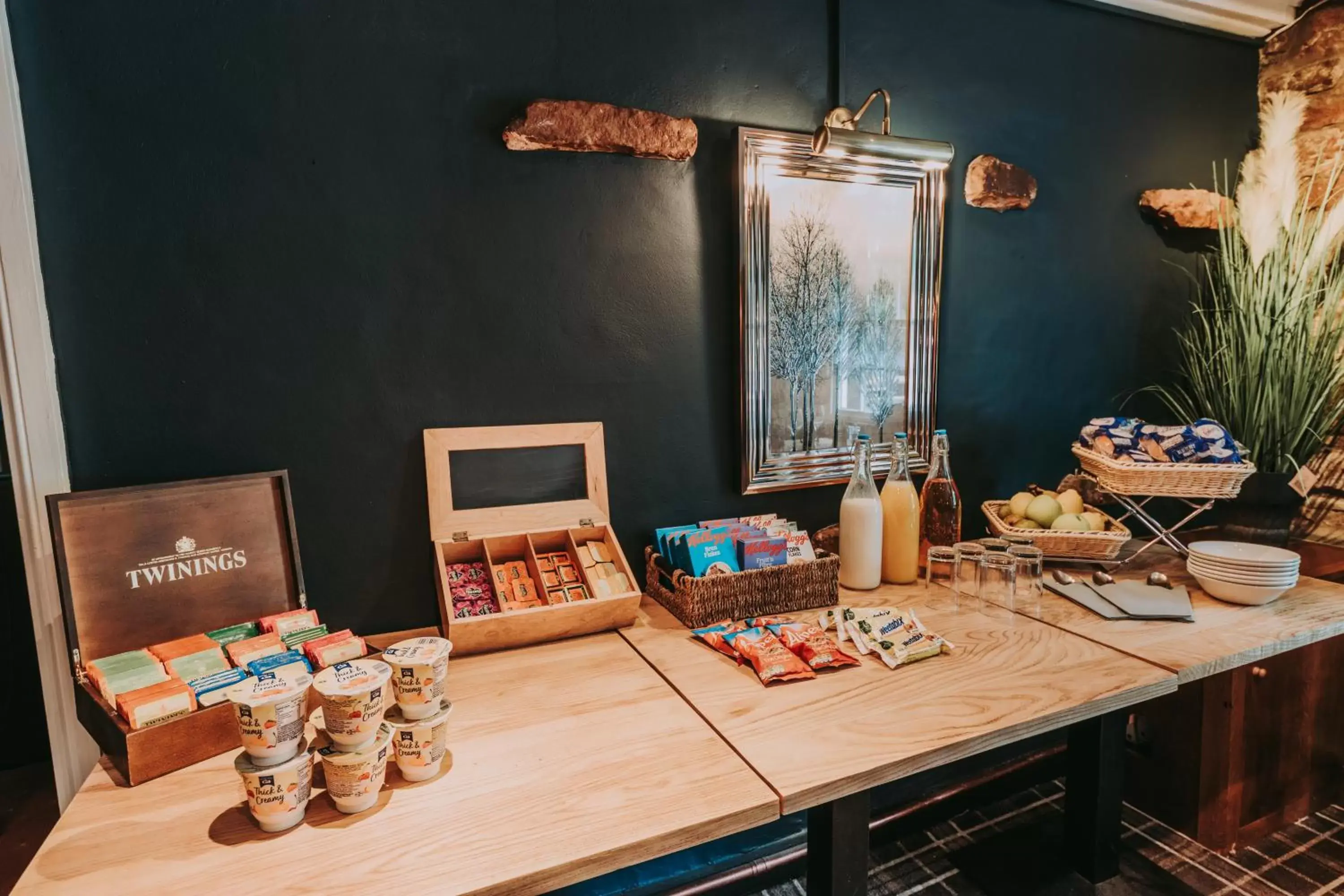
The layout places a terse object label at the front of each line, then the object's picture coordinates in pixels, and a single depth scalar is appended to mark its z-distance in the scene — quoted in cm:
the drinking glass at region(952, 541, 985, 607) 168
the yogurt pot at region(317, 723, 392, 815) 89
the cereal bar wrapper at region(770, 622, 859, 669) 130
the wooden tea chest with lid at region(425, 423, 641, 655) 143
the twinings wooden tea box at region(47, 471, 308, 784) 102
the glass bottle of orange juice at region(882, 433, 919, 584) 175
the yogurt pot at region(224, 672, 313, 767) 85
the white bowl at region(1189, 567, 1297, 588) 154
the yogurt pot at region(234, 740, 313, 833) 86
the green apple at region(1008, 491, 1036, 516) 193
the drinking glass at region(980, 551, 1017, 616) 159
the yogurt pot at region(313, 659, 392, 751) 88
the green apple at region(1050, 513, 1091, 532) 181
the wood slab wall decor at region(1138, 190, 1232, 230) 236
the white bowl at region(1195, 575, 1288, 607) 154
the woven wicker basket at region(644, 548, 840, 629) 151
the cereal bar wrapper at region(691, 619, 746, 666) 138
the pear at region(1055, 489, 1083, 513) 189
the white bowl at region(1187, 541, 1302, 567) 155
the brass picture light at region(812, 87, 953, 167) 157
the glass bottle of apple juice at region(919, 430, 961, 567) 186
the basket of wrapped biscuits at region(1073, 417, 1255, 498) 176
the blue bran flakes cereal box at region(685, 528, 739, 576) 155
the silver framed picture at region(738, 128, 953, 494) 177
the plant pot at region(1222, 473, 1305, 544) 196
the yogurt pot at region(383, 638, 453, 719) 97
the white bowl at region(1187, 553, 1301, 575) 154
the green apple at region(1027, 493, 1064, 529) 186
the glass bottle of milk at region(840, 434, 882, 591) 168
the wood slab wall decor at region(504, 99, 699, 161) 153
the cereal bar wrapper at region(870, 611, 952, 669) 132
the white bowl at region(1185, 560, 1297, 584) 154
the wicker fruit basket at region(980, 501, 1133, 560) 179
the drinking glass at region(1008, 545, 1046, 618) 159
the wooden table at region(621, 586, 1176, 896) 101
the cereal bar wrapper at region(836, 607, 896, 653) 138
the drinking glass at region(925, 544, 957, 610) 165
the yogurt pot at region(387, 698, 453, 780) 96
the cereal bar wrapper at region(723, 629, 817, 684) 125
